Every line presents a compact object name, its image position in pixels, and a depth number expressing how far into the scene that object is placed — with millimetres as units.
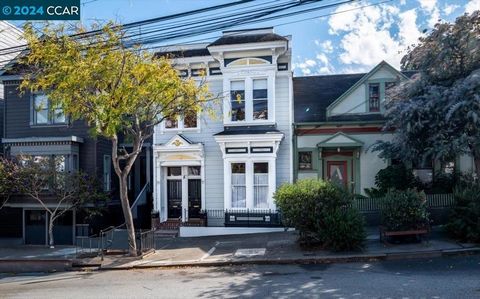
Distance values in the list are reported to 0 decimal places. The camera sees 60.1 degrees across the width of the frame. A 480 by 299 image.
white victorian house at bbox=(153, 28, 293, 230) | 18047
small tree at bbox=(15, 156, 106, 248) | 17531
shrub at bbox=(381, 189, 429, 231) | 12844
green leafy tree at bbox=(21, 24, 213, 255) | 12203
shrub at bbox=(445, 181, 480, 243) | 12570
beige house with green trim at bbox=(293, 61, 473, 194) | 18500
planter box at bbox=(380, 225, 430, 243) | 12898
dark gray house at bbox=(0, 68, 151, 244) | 19047
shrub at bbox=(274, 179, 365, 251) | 12477
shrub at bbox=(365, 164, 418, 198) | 17016
